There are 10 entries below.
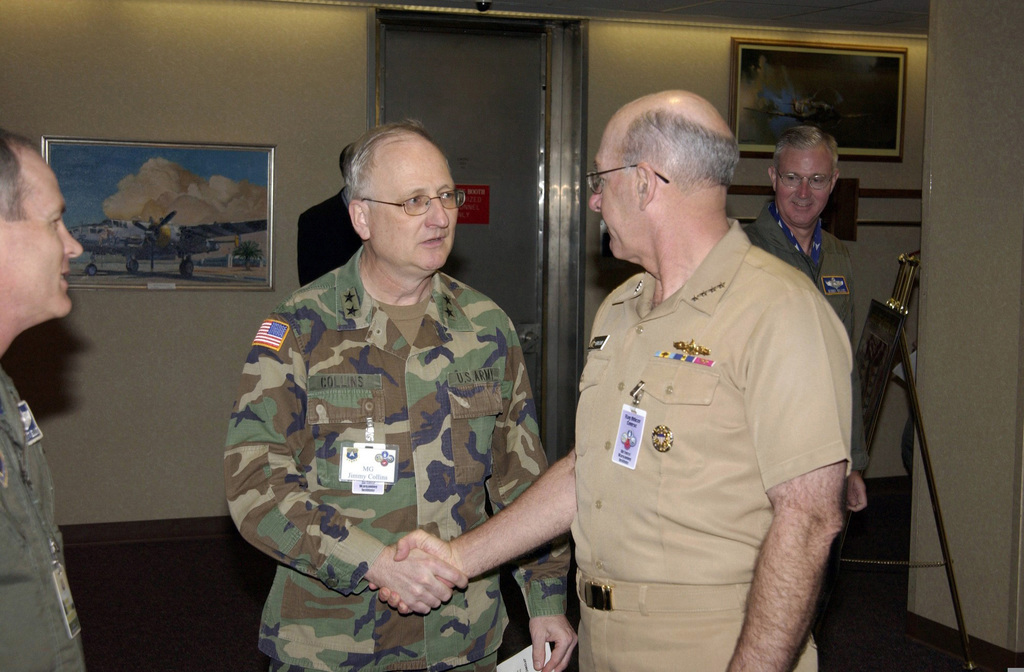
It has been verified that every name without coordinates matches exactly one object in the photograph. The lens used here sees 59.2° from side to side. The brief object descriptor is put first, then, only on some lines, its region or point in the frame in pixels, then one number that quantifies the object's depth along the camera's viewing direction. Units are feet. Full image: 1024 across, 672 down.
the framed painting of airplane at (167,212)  18.19
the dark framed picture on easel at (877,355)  12.72
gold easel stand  12.82
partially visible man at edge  4.75
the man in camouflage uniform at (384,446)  6.52
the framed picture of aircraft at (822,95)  20.80
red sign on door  20.12
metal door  19.53
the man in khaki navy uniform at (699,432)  5.02
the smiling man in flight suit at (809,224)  12.44
